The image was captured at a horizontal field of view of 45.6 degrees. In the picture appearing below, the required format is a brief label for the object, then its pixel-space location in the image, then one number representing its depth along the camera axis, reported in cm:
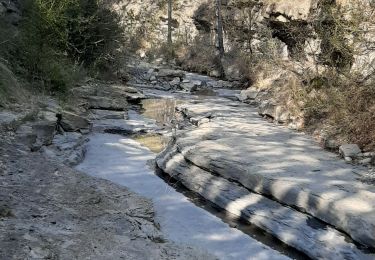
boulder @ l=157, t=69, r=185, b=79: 1975
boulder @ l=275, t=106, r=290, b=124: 992
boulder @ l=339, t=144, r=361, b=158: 681
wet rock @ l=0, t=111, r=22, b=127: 717
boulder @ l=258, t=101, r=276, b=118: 1049
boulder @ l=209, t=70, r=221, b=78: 2118
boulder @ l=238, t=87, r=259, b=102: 1467
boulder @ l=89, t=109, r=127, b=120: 1067
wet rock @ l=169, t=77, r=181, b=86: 1840
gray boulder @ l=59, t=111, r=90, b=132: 855
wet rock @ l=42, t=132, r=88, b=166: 707
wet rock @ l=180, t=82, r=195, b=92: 1759
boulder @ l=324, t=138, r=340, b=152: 740
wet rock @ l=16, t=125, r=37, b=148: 700
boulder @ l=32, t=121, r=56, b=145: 740
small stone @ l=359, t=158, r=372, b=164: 653
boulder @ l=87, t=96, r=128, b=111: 1161
